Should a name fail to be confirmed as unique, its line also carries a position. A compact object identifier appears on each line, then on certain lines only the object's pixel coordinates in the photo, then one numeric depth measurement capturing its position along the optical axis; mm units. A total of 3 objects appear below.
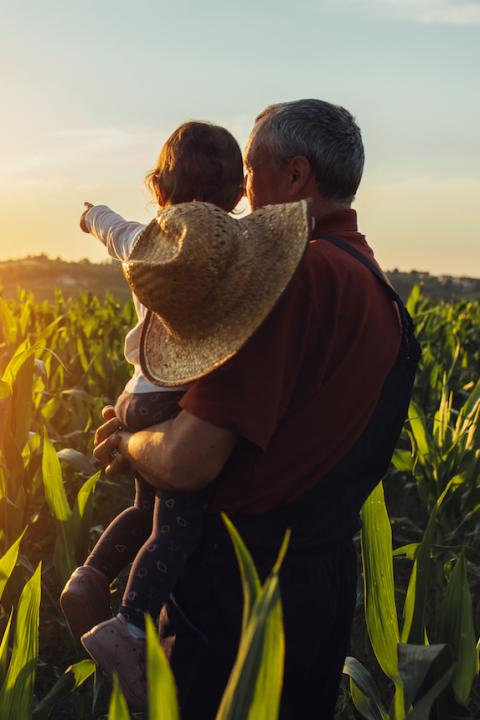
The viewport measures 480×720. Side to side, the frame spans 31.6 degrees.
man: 1319
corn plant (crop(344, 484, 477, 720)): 1736
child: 1524
